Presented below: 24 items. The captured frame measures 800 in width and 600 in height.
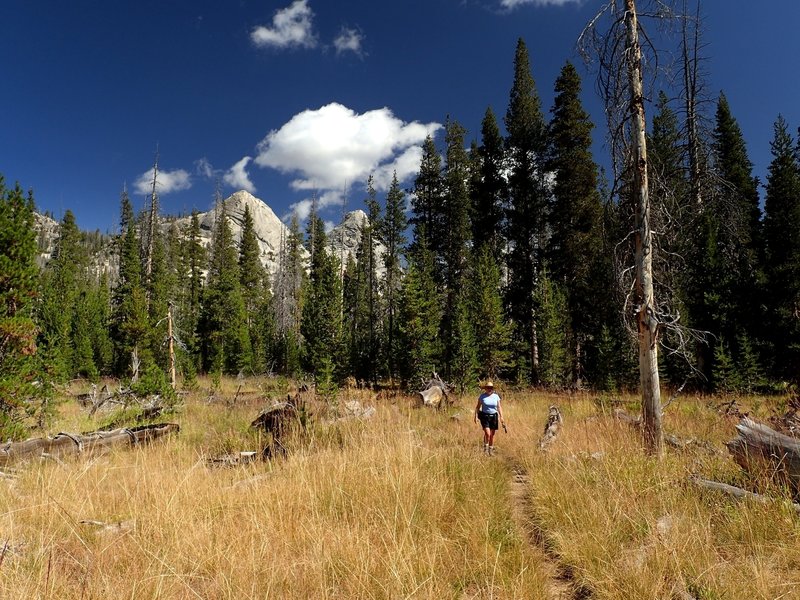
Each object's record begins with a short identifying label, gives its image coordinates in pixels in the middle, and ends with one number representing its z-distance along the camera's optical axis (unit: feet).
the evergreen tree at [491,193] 94.63
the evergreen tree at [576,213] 77.87
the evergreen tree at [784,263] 63.26
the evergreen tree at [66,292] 42.94
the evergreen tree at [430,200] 100.48
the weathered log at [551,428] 26.08
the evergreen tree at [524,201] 84.68
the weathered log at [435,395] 56.22
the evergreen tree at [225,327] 119.03
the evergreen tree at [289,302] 125.75
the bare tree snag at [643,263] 19.71
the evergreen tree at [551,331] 73.46
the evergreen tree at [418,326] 74.79
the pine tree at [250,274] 153.15
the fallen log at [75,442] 18.81
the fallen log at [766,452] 13.39
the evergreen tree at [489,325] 75.36
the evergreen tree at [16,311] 29.63
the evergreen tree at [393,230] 116.47
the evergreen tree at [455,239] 89.15
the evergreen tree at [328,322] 80.43
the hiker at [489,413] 27.48
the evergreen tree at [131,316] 93.61
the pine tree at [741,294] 61.62
